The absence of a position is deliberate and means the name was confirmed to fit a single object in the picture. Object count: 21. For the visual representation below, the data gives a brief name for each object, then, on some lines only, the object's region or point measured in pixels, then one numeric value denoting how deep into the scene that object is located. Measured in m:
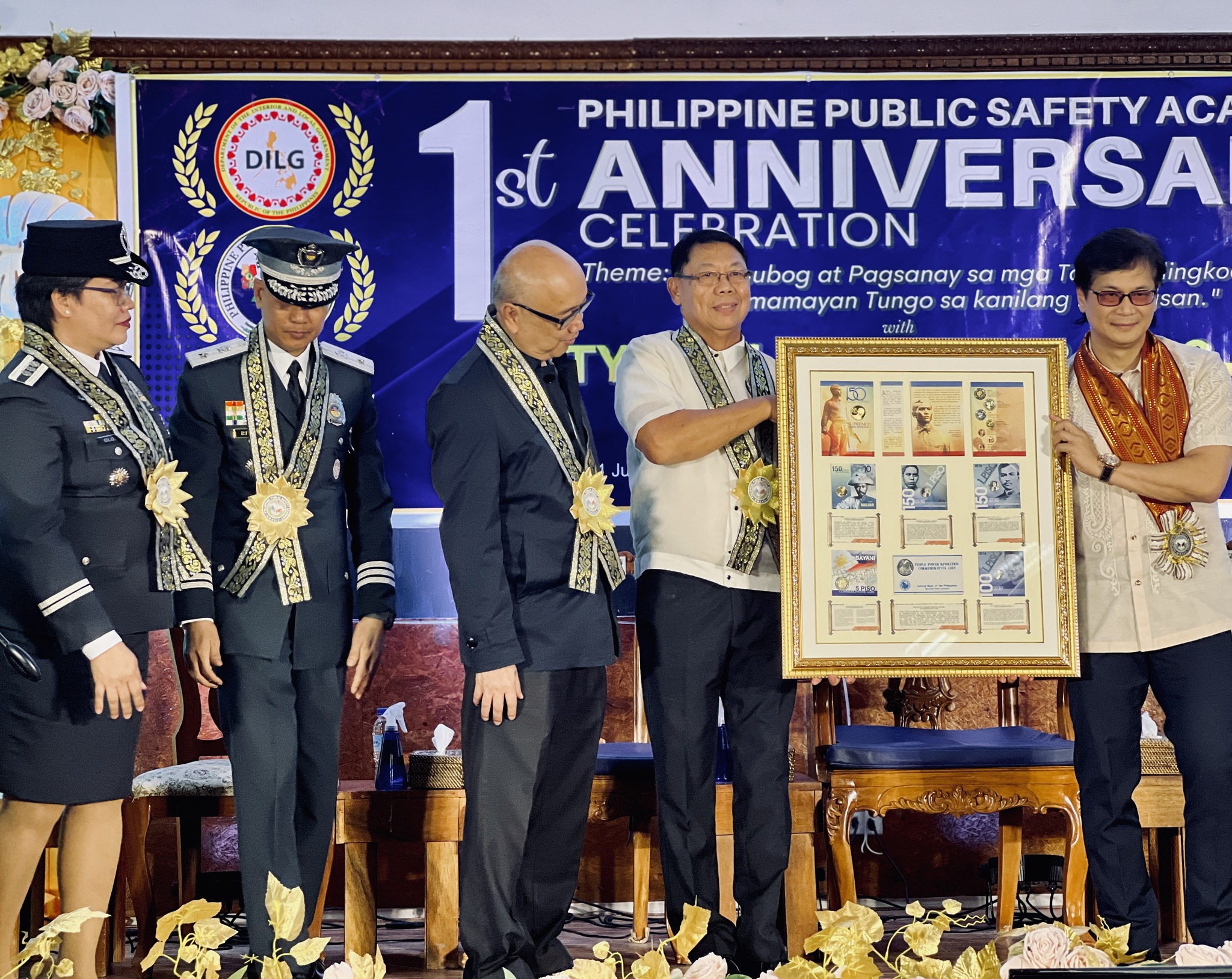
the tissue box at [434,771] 3.76
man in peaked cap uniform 3.05
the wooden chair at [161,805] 3.74
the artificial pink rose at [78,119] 4.45
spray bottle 3.81
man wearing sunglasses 3.05
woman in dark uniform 2.85
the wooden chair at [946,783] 3.68
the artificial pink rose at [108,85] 4.46
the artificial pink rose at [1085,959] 1.32
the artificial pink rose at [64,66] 4.42
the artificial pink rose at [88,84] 4.44
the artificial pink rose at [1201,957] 1.37
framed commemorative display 3.13
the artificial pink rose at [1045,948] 1.31
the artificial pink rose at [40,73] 4.42
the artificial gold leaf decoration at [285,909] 1.42
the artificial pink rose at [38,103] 4.45
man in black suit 2.92
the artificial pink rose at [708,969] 1.44
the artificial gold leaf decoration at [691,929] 1.40
